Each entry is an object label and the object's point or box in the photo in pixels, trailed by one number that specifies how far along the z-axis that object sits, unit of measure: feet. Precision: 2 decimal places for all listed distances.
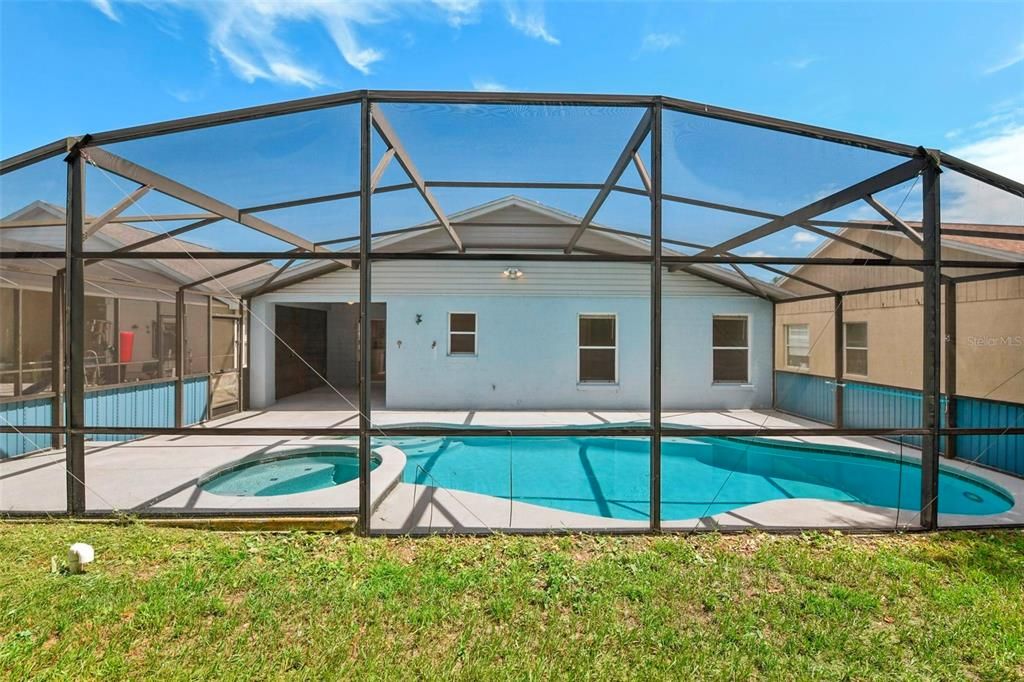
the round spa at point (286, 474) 16.99
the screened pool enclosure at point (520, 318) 12.04
